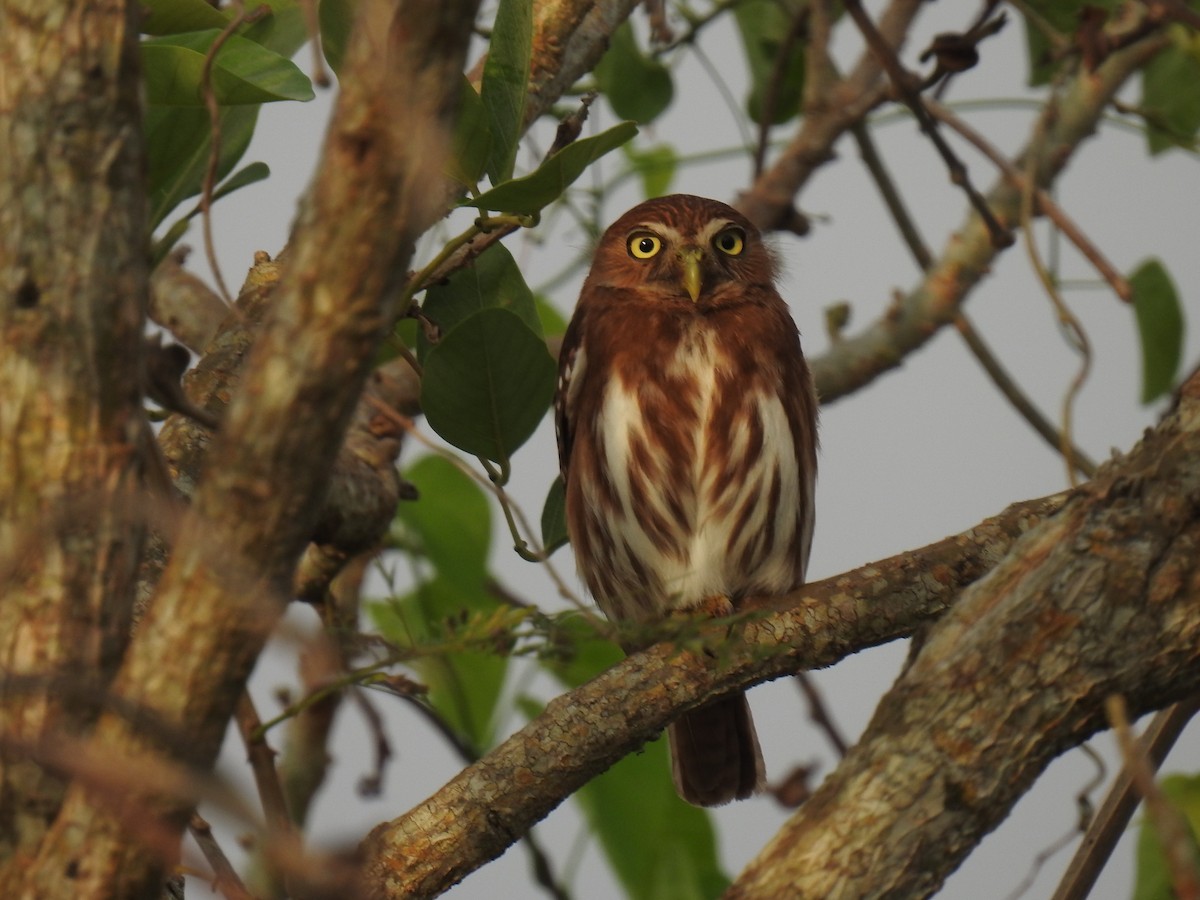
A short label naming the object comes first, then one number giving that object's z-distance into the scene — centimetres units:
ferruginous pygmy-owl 823
